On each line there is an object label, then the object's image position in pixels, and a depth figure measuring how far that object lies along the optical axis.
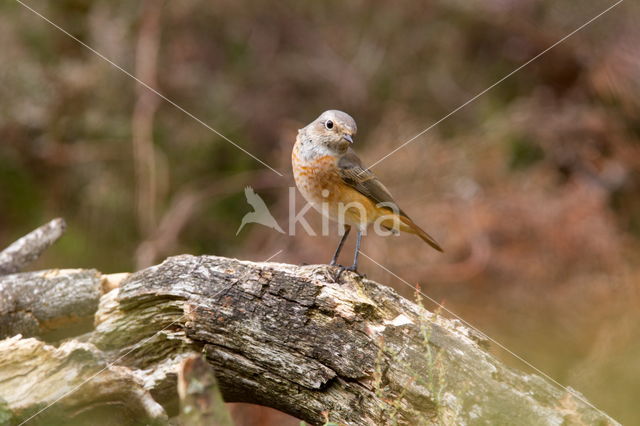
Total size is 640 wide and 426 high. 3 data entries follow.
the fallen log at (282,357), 5.71
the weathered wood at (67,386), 6.28
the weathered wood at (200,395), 4.45
